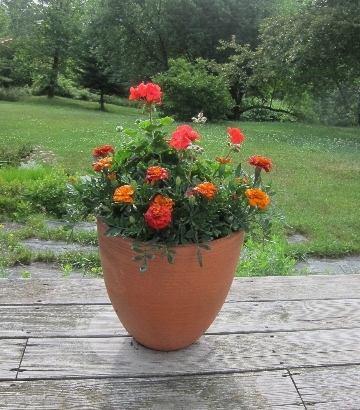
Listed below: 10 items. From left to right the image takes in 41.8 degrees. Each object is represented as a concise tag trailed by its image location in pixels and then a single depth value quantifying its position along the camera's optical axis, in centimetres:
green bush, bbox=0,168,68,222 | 410
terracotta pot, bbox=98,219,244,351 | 120
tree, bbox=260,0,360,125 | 945
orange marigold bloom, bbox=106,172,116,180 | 124
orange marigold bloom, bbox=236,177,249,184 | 129
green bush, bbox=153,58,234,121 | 1195
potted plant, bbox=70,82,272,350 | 118
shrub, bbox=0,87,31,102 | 1906
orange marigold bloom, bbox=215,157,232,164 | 132
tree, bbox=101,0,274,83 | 1741
